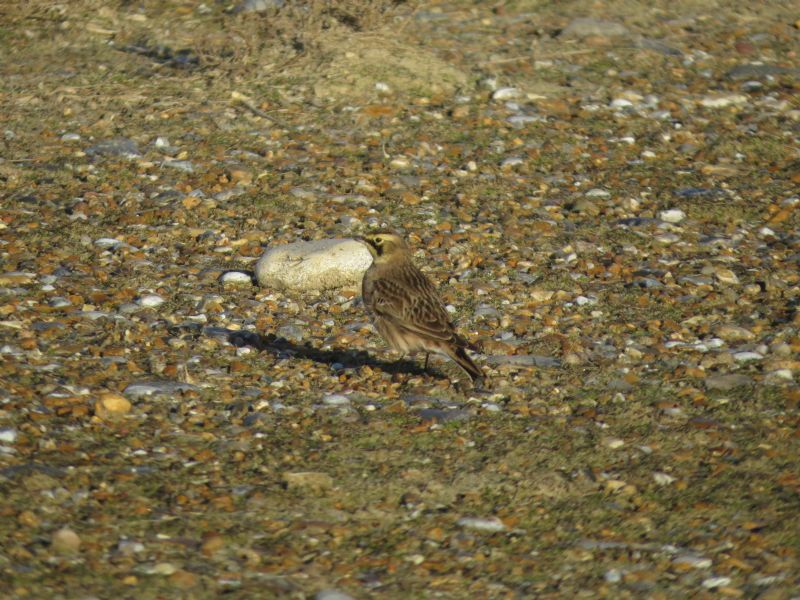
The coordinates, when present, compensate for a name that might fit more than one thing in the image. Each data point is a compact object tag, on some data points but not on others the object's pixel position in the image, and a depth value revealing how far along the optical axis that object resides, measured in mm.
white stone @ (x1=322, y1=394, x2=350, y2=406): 16016
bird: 16578
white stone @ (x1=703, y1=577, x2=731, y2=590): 12109
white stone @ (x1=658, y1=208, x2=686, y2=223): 22328
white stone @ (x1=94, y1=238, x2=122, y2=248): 20672
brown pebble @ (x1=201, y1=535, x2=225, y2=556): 12273
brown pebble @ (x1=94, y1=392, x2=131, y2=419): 14961
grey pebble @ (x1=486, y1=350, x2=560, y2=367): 17312
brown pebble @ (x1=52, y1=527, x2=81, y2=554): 11883
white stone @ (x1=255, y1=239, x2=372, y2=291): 19469
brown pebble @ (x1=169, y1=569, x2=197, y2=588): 11578
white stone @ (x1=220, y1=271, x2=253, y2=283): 19797
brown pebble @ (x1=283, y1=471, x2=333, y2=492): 13742
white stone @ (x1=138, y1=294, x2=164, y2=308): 18703
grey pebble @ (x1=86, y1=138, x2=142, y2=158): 24062
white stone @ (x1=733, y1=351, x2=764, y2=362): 17359
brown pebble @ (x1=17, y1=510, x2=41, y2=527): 12258
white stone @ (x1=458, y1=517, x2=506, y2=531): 13164
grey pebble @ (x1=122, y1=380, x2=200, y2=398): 15750
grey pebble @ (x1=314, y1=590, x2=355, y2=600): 11570
